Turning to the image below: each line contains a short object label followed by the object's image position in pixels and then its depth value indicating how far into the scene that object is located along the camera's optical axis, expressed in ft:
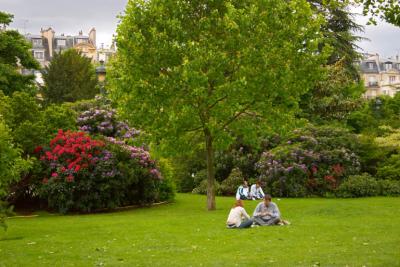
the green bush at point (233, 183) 118.01
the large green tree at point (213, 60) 76.95
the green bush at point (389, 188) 107.76
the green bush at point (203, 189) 119.24
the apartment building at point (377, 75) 389.39
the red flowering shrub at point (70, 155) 85.61
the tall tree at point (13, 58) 129.98
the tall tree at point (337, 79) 144.46
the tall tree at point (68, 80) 204.13
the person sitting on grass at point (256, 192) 103.91
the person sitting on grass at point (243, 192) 102.06
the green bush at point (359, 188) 108.37
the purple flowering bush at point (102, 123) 107.45
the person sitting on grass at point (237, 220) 60.64
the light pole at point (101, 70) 191.03
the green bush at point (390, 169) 113.19
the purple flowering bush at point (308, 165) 111.45
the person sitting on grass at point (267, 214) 62.13
